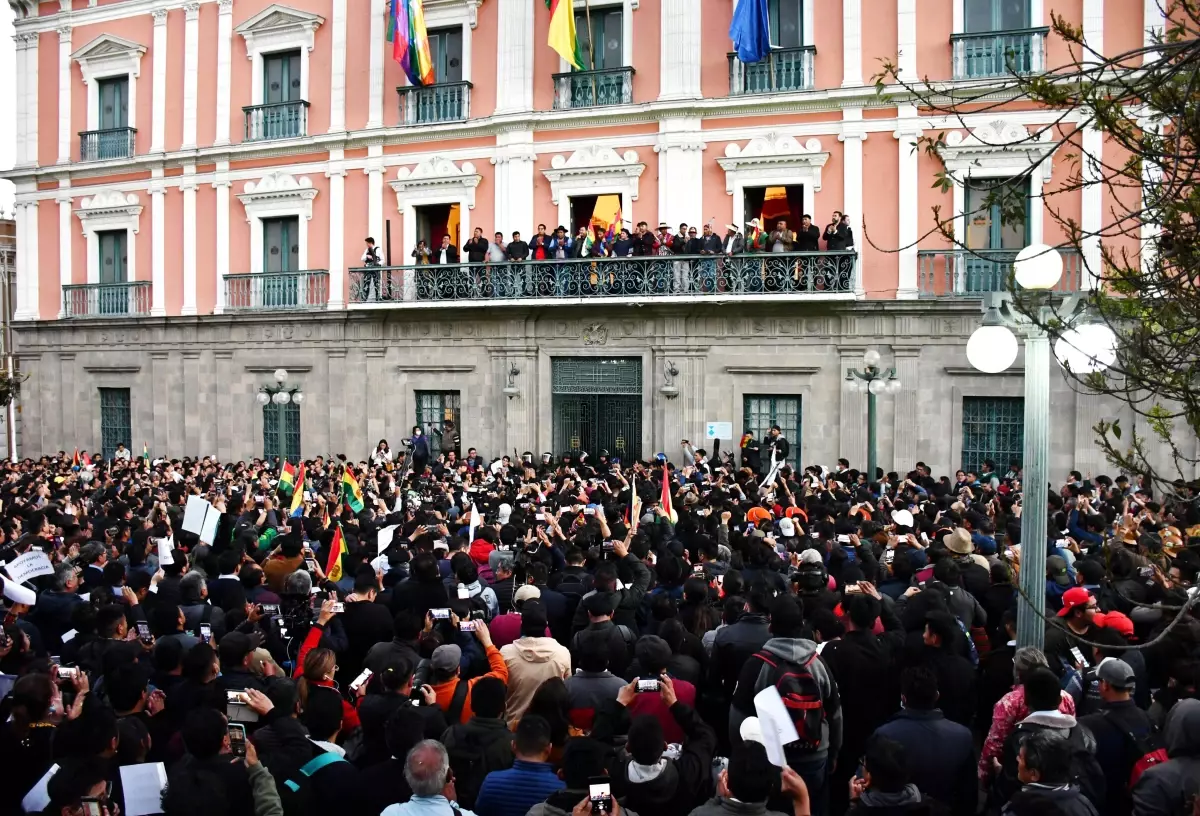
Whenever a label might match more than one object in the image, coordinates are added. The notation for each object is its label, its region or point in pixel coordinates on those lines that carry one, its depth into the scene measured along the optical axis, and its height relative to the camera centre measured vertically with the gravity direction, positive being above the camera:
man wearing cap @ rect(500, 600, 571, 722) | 6.38 -1.61
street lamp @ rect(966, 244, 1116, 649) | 6.21 +0.34
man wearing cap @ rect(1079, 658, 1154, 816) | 5.29 -1.68
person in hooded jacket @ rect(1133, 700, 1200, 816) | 4.58 -1.67
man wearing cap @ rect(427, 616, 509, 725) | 5.93 -1.63
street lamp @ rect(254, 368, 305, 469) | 22.28 +0.34
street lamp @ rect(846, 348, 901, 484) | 18.27 +0.45
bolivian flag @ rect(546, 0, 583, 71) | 21.64 +8.12
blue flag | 20.45 +7.69
